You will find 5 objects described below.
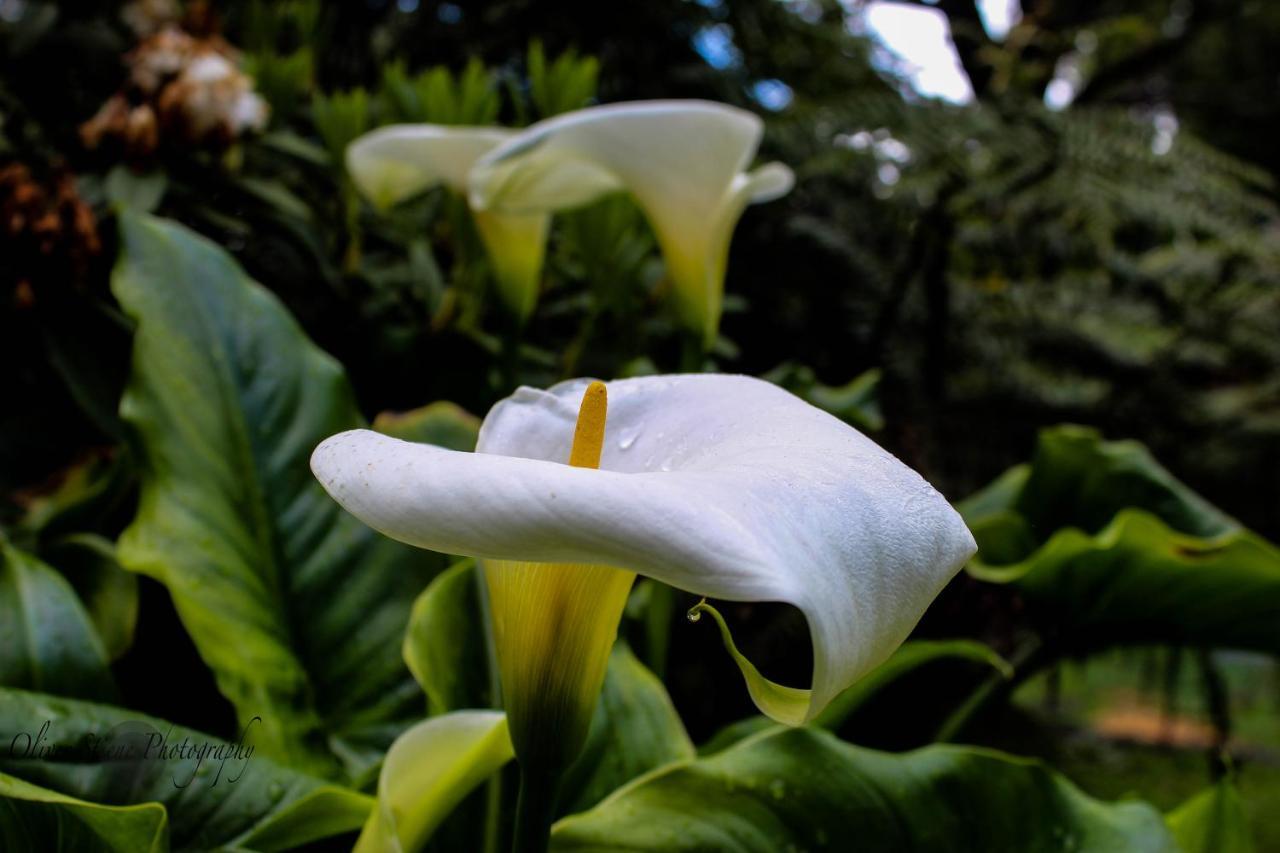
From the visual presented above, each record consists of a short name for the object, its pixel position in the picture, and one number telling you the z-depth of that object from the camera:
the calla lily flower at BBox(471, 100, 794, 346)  0.61
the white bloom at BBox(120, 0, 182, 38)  0.97
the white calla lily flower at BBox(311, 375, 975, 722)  0.20
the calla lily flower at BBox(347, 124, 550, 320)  0.73
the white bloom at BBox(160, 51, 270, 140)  0.78
